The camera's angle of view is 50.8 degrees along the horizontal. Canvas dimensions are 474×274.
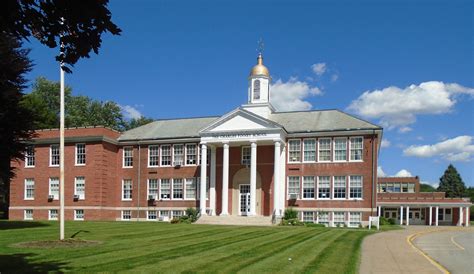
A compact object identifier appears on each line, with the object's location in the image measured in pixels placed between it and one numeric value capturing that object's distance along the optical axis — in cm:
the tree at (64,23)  730
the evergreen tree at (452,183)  11052
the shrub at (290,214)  3906
